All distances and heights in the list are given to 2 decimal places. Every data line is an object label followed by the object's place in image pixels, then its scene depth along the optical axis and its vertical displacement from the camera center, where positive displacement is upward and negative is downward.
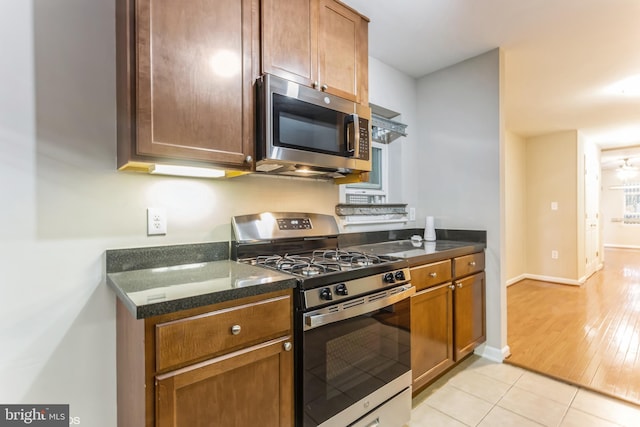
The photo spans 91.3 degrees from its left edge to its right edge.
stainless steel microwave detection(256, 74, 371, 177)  1.43 +0.41
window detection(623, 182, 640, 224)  8.45 +0.13
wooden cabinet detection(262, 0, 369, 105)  1.51 +0.89
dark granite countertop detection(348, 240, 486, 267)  1.87 -0.26
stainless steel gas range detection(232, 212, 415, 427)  1.26 -0.51
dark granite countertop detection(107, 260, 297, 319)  0.96 -0.26
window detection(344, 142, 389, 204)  2.54 +0.25
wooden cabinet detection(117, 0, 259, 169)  1.14 +0.53
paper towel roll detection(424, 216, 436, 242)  2.65 -0.17
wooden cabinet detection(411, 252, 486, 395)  1.84 -0.69
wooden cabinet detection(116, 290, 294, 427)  0.95 -0.51
